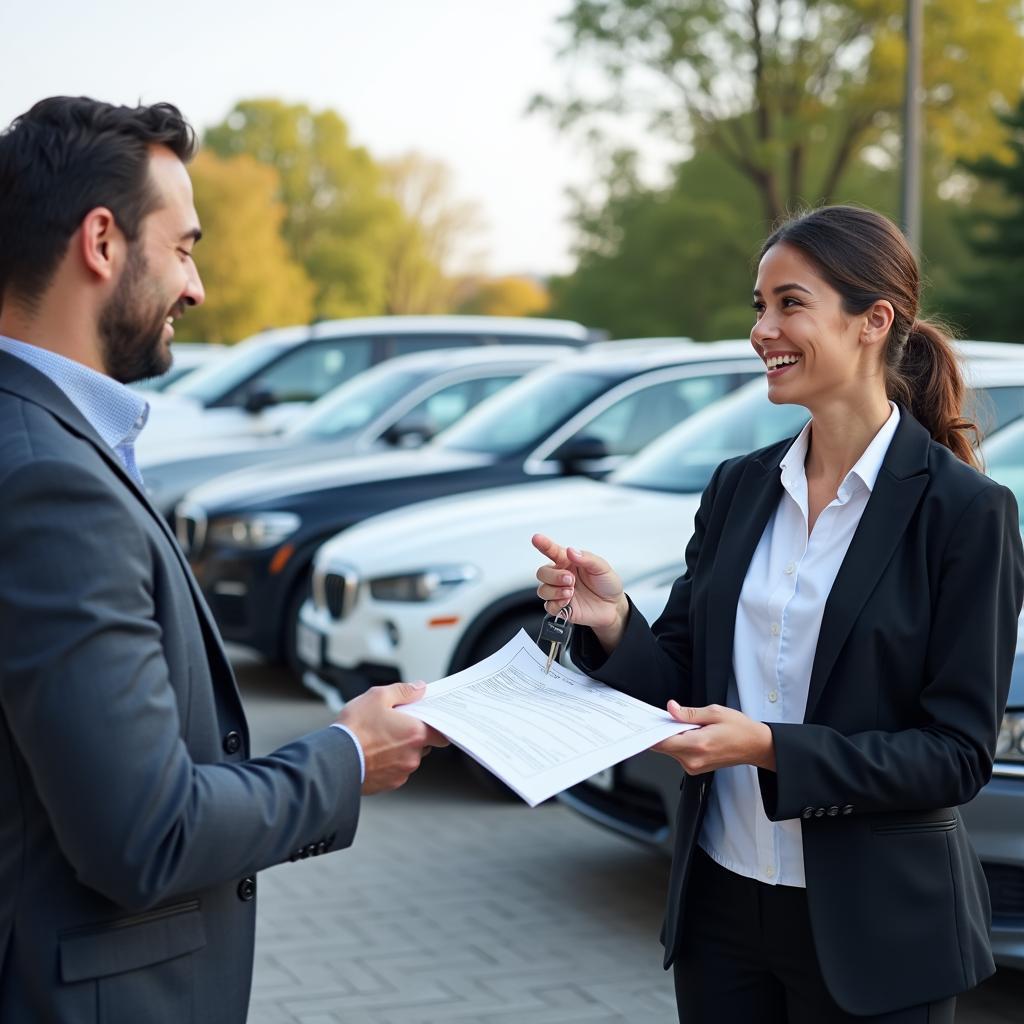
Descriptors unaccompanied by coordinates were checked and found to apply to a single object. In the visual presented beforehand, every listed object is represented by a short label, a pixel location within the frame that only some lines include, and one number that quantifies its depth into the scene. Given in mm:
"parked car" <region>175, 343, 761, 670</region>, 8133
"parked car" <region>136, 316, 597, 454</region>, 12984
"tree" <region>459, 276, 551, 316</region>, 86688
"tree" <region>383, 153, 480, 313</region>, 77625
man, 1631
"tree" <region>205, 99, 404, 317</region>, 74375
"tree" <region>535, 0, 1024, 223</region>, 27484
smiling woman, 2291
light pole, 15383
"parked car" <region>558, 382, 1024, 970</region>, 3795
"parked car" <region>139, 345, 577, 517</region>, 10383
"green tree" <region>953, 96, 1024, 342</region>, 29250
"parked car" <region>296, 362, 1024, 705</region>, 6398
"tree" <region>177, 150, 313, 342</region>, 63000
